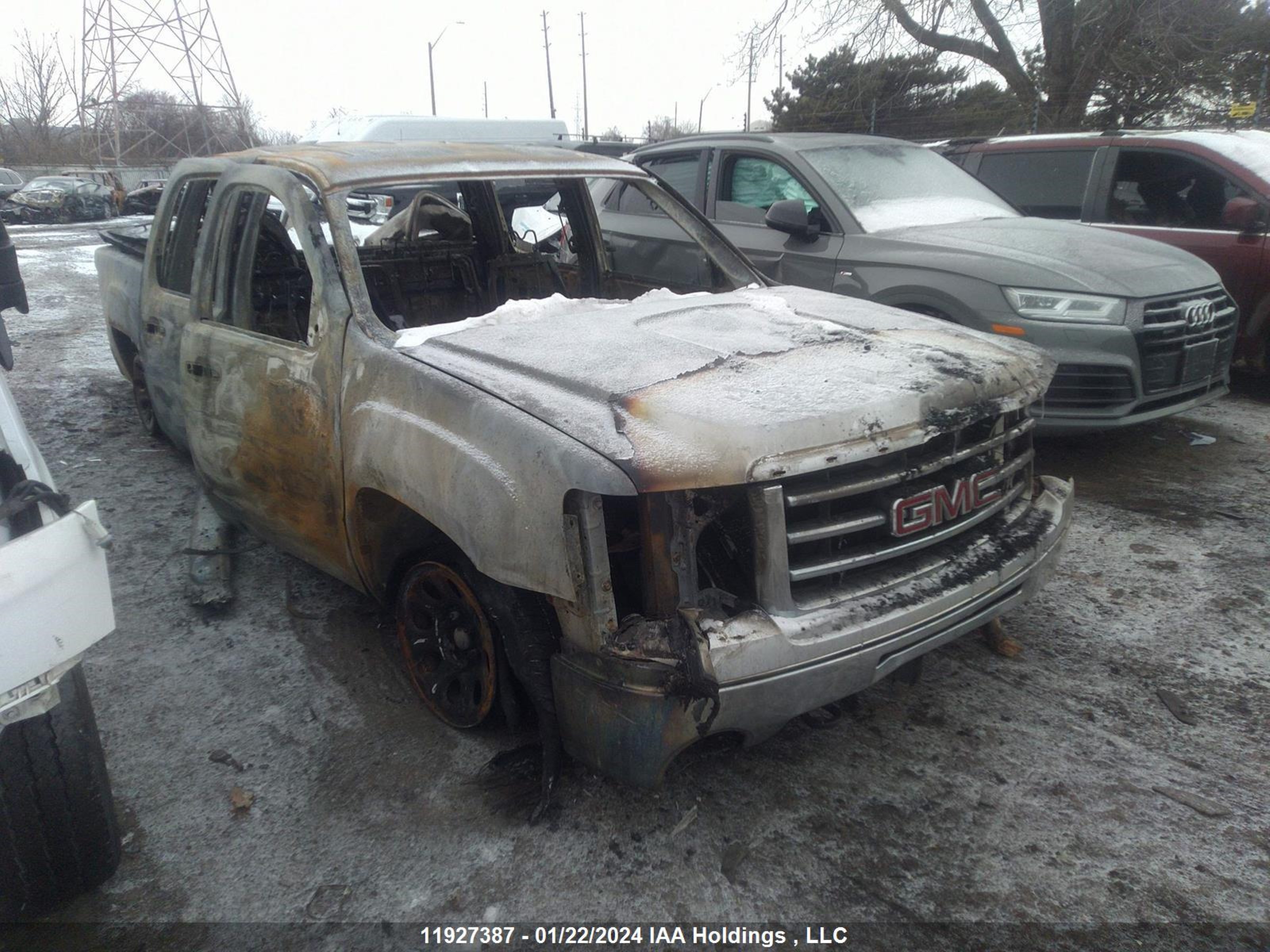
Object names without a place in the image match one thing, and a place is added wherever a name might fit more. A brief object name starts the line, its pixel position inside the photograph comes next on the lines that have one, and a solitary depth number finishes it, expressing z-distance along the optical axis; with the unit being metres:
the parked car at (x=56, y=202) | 26.73
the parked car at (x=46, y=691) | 1.51
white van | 13.16
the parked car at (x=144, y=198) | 23.22
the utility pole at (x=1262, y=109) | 12.67
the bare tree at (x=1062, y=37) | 14.16
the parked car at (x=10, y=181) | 30.45
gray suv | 4.34
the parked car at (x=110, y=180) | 31.31
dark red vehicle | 5.61
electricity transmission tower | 32.62
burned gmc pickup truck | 1.99
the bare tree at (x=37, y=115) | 47.50
